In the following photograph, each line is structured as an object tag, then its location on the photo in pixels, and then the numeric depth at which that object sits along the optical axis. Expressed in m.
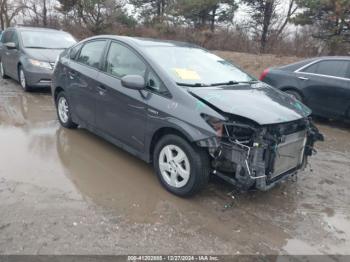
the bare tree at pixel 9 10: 33.56
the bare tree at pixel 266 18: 22.14
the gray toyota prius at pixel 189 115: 3.71
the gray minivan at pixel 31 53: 8.73
